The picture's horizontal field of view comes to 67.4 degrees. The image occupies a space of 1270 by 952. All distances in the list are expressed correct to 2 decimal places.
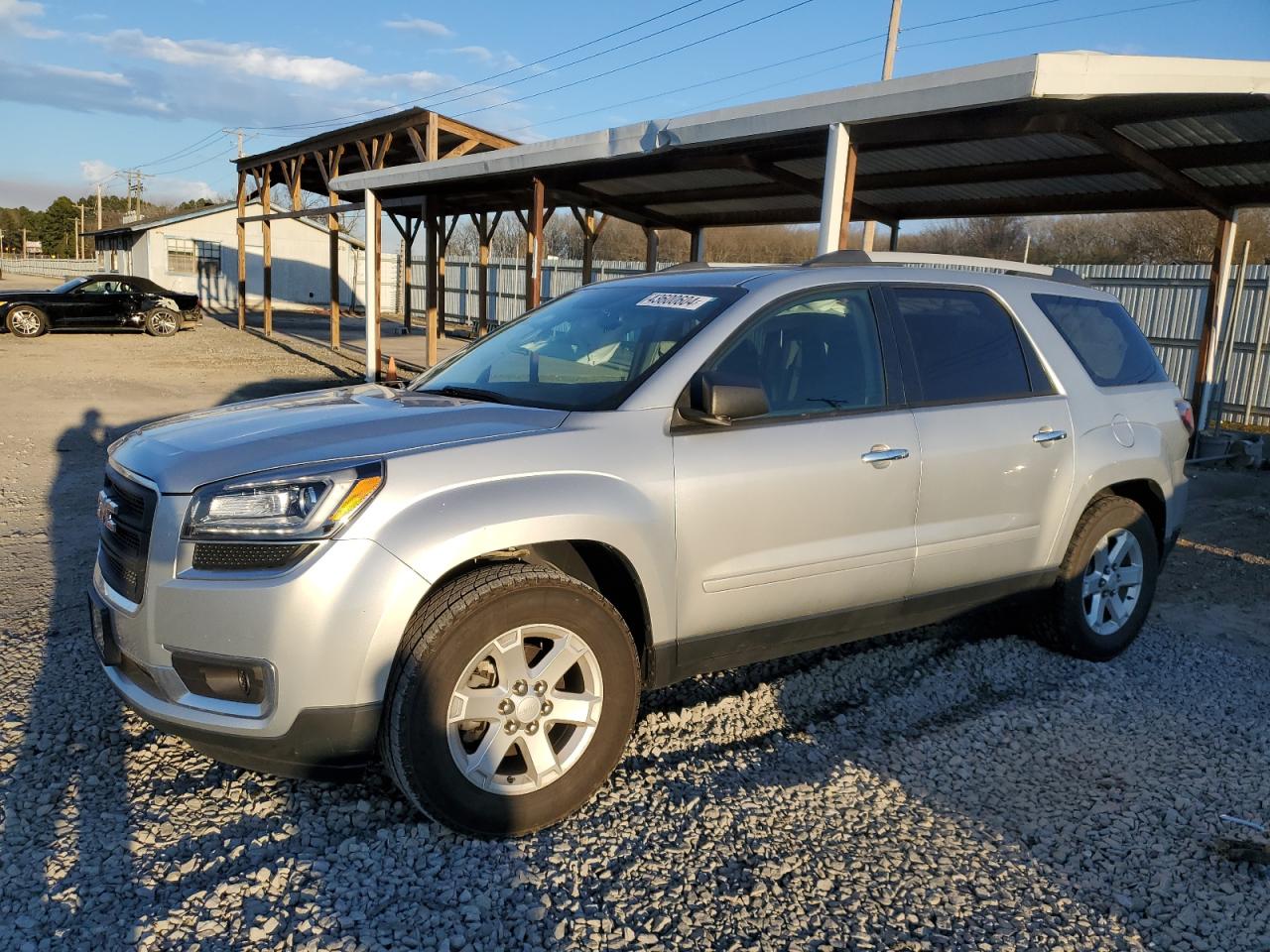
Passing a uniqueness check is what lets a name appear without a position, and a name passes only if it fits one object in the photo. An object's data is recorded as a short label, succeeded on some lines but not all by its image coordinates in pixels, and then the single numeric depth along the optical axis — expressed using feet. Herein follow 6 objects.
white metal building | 127.65
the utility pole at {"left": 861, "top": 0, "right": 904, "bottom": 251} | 76.89
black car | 73.51
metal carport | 22.40
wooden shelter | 54.44
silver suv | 9.28
